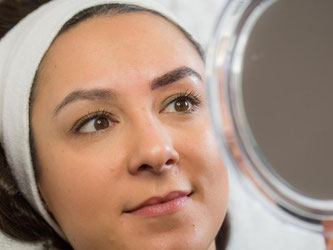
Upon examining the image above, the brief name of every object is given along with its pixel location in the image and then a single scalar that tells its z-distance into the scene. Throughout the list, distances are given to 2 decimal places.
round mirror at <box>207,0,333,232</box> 0.56
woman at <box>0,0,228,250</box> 0.65
